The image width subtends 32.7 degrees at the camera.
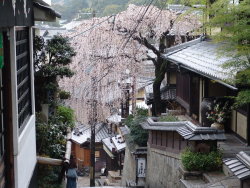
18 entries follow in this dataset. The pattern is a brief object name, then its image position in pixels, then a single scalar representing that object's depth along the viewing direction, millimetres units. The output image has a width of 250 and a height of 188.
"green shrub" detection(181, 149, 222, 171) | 11391
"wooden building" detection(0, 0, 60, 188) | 5602
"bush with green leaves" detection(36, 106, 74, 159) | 9453
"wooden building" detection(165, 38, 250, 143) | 12320
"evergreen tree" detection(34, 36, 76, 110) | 10609
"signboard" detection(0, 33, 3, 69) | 4789
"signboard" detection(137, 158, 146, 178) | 16688
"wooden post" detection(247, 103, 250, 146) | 12234
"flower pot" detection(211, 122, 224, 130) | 14102
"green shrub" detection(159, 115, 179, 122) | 15508
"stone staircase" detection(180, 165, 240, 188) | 10227
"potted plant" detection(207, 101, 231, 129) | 14070
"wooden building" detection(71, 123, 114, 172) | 31103
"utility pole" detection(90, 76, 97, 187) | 21745
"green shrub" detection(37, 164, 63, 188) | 8898
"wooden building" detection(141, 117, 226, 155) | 11656
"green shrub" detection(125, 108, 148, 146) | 17938
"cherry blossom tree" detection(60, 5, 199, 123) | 19672
